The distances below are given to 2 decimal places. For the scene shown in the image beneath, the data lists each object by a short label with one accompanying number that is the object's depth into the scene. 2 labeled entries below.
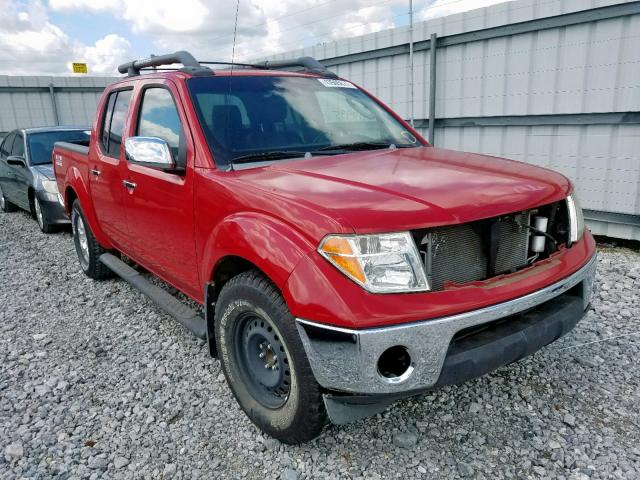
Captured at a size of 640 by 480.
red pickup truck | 1.95
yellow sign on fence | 14.95
